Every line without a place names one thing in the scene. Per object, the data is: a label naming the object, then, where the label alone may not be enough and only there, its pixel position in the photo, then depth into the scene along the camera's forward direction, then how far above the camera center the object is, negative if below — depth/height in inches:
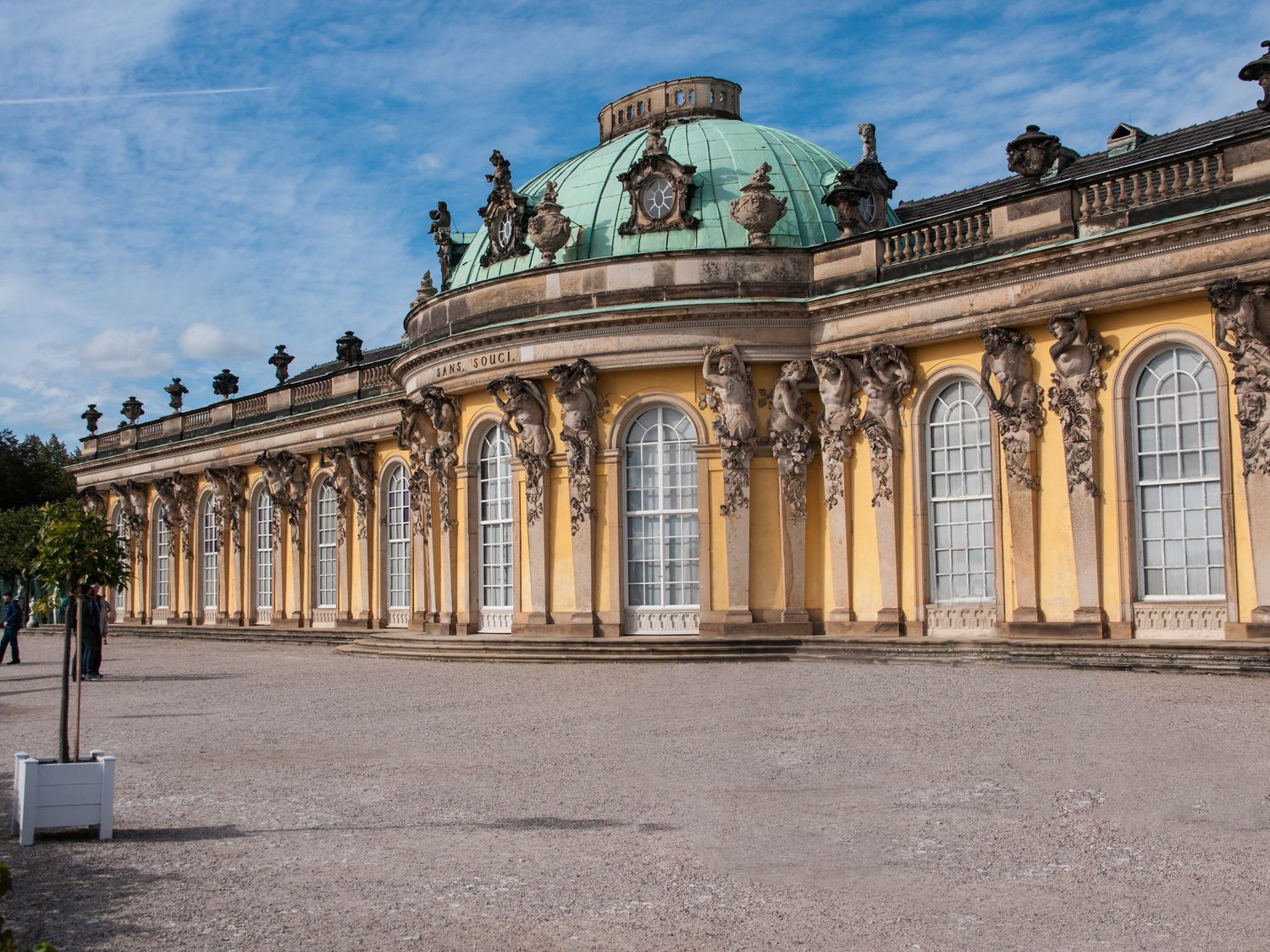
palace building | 777.6 +119.8
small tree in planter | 374.0 -1.9
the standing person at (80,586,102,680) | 911.7 -41.2
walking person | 1133.7 -30.9
